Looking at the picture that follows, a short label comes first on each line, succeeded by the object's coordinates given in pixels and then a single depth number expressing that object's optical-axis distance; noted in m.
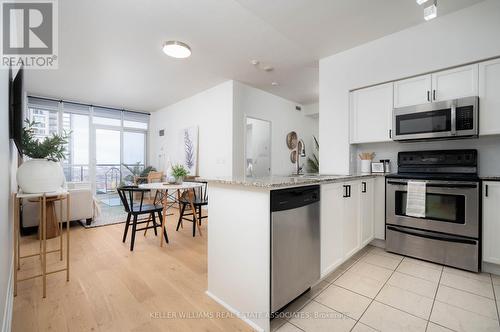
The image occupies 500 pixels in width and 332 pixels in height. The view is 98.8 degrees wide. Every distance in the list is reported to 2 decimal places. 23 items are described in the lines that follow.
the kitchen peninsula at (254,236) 1.38
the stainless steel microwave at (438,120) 2.21
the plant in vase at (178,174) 3.25
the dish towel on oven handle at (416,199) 2.35
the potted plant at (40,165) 1.73
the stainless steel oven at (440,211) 2.11
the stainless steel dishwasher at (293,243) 1.39
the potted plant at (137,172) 6.37
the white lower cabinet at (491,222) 2.02
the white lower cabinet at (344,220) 1.85
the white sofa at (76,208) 3.13
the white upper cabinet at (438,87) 2.26
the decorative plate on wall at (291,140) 5.62
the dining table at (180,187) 2.80
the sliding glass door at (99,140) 5.54
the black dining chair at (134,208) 2.64
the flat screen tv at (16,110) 1.65
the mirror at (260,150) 5.23
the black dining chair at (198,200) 3.22
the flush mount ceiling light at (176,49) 2.90
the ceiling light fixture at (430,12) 1.90
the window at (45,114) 5.28
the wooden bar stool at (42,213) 1.70
